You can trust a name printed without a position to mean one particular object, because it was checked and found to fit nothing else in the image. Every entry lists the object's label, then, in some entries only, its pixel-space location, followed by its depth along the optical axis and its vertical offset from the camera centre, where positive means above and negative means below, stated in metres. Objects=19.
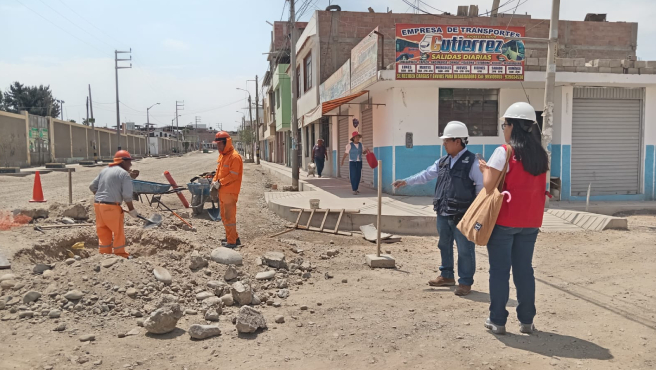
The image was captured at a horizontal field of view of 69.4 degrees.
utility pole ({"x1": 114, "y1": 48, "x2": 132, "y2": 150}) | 50.31 +9.84
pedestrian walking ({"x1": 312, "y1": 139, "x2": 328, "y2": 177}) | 18.97 -0.10
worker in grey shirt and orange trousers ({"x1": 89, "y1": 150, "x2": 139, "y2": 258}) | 6.05 -0.68
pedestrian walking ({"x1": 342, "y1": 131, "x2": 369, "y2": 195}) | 12.55 -0.20
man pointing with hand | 4.88 -0.41
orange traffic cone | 11.48 -0.98
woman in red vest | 3.61 -0.43
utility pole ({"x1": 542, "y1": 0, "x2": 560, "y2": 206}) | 9.99 +1.34
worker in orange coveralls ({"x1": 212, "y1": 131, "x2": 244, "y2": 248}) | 7.24 -0.47
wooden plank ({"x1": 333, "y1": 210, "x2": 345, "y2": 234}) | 8.82 -1.31
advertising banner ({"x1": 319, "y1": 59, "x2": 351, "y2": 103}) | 14.99 +2.40
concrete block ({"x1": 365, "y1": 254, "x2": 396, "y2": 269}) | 6.34 -1.48
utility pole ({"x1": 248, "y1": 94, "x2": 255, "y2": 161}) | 52.91 +4.97
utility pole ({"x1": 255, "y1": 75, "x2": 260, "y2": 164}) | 40.03 +2.00
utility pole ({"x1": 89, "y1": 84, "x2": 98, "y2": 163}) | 43.75 +2.43
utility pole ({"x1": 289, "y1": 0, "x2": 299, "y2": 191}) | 15.70 +1.37
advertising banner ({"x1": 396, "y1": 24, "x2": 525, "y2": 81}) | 11.42 +2.39
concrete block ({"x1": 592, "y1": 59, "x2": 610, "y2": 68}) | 12.13 +2.23
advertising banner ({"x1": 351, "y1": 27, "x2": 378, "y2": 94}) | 11.85 +2.38
